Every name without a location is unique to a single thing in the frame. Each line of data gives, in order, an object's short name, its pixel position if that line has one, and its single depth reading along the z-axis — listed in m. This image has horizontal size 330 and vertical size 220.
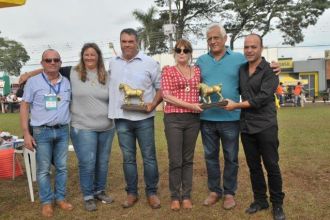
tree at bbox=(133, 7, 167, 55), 37.31
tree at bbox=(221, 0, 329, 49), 32.25
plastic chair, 5.24
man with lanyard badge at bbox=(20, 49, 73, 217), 4.51
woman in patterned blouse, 4.43
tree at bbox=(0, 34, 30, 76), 63.62
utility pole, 29.26
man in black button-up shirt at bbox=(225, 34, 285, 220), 4.16
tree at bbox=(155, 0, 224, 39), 34.66
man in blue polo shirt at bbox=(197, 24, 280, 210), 4.48
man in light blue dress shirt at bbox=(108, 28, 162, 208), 4.59
